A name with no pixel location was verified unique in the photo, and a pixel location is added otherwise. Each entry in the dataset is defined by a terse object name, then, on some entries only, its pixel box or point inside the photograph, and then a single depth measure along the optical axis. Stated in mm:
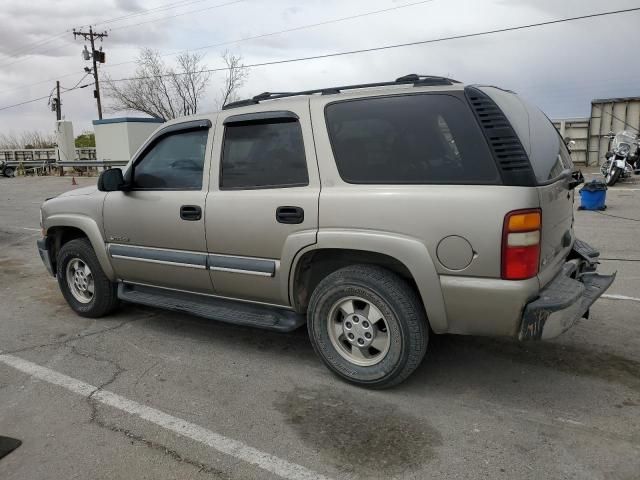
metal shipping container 19250
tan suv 2967
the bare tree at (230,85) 41844
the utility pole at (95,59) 40875
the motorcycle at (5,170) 32156
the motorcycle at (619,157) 13766
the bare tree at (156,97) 43469
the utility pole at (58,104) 49656
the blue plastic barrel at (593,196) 10422
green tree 52812
